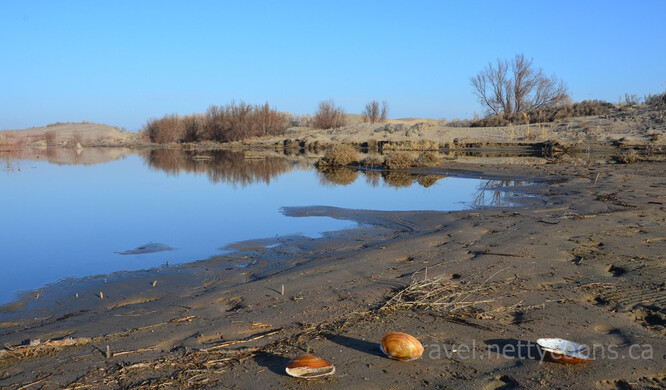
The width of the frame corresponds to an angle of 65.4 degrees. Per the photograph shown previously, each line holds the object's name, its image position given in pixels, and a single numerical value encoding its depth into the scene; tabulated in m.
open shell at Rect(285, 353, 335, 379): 2.79
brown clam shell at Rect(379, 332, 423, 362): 3.01
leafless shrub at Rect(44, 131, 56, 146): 49.96
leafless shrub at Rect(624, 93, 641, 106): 33.03
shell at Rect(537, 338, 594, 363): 2.93
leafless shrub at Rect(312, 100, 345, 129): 48.12
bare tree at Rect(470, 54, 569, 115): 39.78
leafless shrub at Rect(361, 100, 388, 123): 51.66
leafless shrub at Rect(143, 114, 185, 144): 49.38
